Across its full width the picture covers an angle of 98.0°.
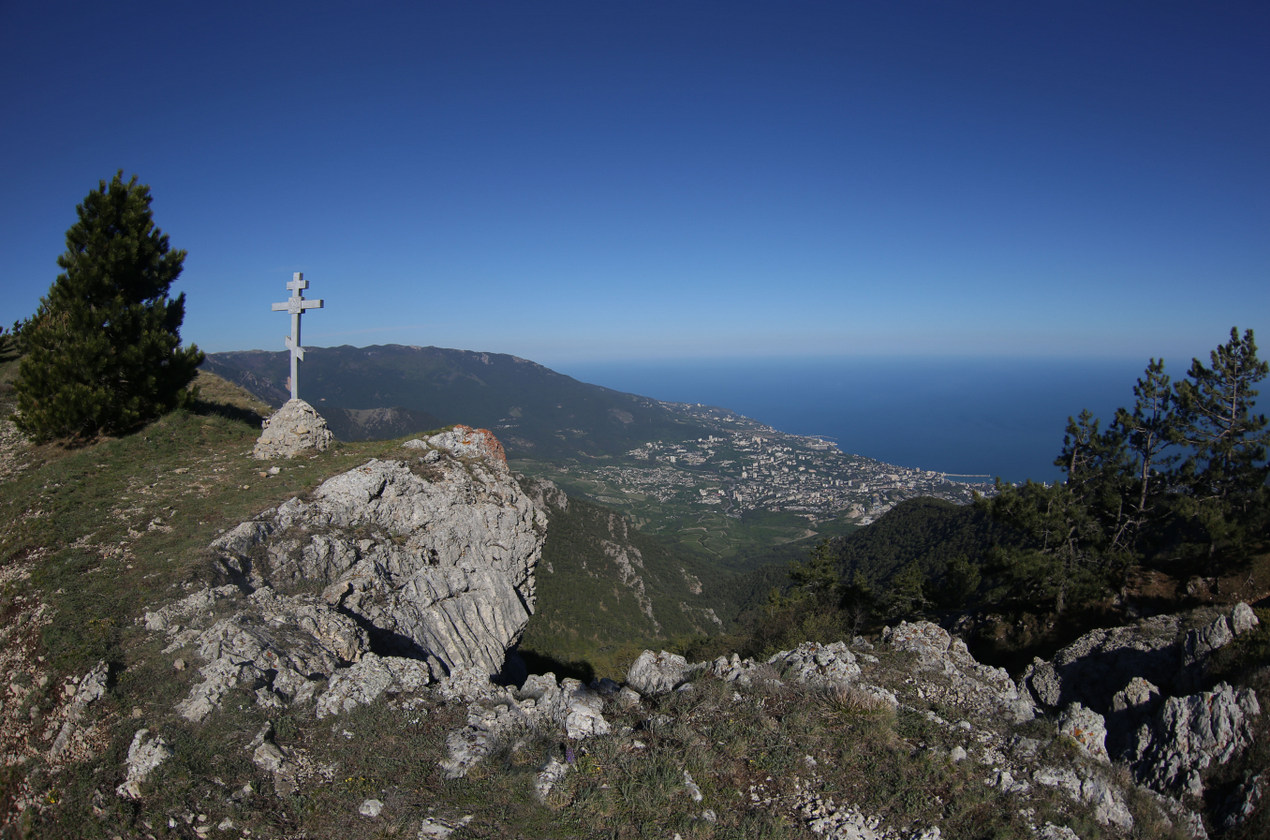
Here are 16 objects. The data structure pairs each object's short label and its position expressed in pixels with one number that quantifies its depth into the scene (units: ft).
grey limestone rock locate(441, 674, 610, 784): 21.38
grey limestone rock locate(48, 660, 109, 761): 20.24
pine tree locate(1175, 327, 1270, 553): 55.77
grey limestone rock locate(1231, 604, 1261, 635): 25.57
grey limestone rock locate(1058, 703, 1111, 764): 21.53
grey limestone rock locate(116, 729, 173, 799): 18.53
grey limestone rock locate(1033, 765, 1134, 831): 18.51
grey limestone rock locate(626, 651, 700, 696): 29.14
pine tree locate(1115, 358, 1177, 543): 61.41
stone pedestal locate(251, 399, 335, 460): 47.09
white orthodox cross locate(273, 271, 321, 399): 52.95
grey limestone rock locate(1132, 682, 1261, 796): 19.35
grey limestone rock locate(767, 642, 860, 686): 27.35
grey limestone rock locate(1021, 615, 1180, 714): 29.40
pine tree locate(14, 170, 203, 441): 45.96
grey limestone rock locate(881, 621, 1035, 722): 25.26
